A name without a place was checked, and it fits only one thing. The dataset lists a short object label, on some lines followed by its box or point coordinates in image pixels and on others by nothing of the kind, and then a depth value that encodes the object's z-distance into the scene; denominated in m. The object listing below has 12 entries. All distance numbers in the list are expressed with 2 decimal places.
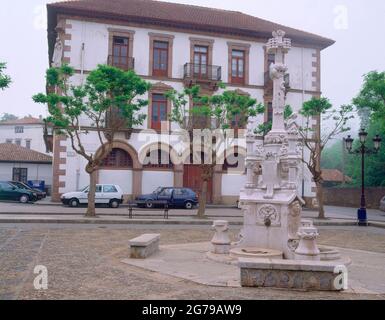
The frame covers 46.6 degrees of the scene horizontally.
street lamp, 21.11
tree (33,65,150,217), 20.17
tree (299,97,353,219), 23.48
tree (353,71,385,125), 27.46
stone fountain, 9.95
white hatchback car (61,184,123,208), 26.34
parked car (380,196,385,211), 32.59
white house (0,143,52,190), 40.28
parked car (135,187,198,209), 27.38
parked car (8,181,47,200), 30.17
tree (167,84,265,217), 22.39
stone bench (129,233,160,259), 9.98
